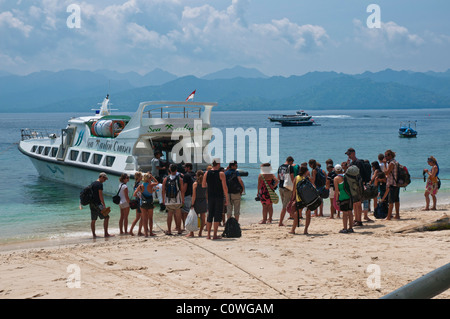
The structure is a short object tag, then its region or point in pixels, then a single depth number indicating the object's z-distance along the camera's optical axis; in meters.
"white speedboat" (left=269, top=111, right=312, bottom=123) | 124.75
